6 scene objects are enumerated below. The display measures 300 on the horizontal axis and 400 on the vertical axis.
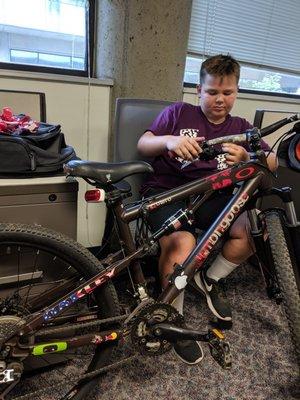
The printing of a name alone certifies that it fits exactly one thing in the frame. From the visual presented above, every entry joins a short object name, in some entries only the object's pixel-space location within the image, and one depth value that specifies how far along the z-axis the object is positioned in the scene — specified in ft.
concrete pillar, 4.58
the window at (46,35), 4.55
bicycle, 2.67
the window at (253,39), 5.88
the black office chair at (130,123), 4.27
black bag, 2.87
